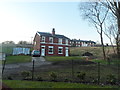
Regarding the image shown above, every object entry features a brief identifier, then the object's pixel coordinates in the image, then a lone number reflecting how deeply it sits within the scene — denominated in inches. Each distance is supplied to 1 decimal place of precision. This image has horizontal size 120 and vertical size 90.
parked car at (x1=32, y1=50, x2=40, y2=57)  721.8
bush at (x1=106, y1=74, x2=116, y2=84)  207.7
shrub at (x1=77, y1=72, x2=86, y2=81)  219.0
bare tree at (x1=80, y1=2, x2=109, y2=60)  693.0
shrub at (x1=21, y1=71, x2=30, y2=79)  229.0
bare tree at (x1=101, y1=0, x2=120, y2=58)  411.8
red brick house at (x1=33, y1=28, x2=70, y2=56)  835.5
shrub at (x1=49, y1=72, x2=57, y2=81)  219.2
